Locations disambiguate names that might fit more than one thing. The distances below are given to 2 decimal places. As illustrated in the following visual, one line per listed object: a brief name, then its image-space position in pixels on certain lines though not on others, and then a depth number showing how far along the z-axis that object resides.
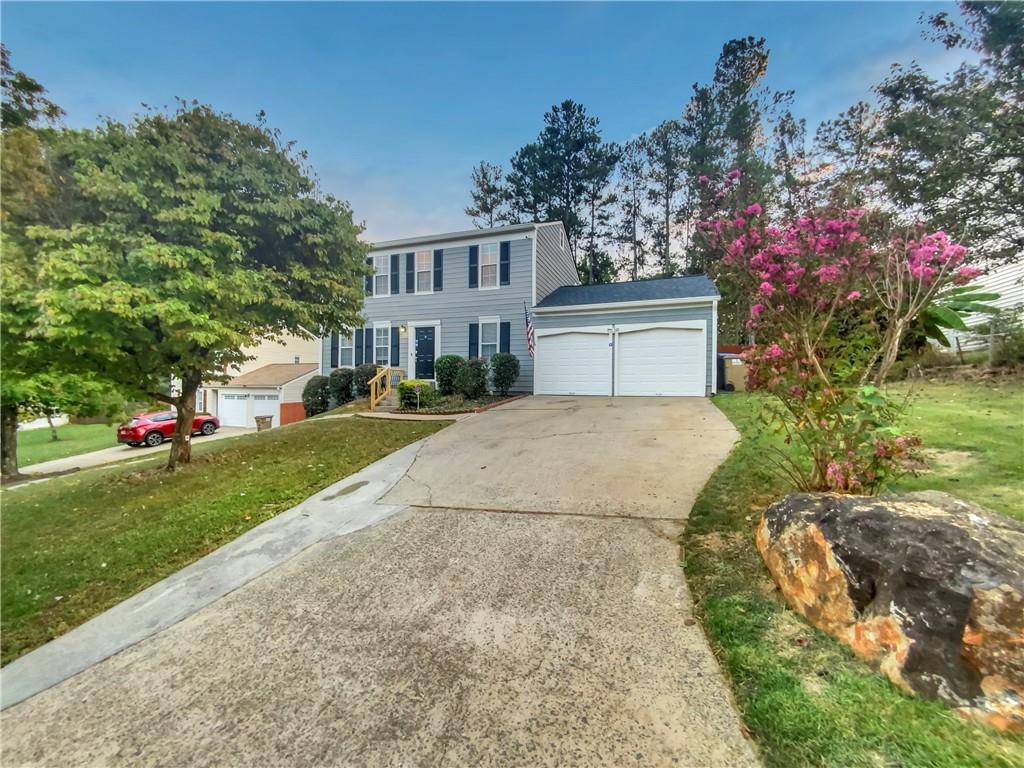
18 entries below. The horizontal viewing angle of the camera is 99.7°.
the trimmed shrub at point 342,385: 15.11
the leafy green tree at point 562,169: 24.56
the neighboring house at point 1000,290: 11.35
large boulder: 1.75
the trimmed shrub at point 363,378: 14.83
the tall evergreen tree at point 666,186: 23.39
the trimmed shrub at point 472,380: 12.66
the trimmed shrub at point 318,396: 15.40
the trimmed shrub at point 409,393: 11.87
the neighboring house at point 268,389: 20.50
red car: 17.50
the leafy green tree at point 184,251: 4.70
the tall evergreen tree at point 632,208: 24.73
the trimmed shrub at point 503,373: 13.25
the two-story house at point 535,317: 12.14
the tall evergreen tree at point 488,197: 25.78
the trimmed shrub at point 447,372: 13.11
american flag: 13.26
